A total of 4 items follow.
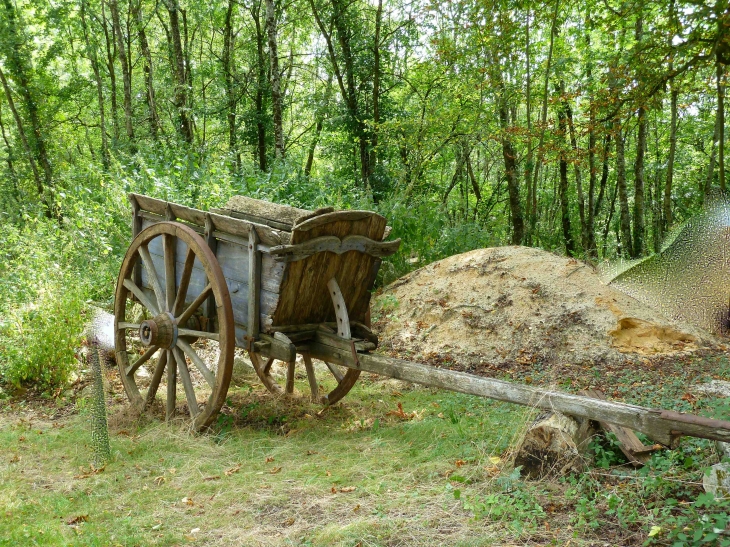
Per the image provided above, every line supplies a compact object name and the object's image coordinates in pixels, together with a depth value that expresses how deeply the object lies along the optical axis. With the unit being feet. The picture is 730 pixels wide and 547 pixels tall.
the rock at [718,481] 9.13
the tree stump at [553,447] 11.27
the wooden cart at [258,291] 14.07
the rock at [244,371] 21.47
